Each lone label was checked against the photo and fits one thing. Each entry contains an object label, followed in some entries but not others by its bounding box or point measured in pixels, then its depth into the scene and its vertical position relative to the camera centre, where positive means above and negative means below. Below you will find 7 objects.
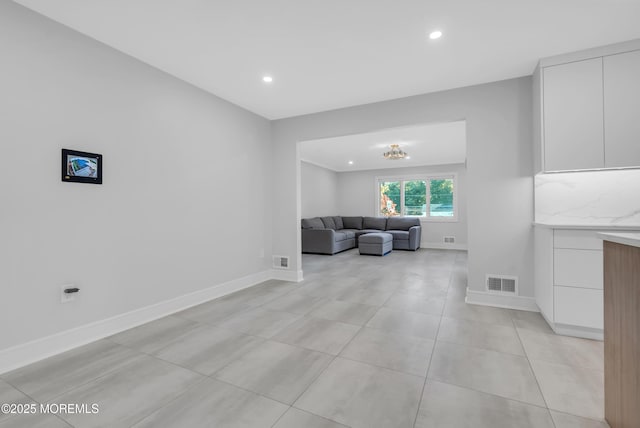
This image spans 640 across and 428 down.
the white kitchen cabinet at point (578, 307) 2.29 -0.81
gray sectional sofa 7.05 -0.50
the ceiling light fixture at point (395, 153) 6.08 +1.30
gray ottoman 6.69 -0.75
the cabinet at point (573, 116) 2.54 +0.88
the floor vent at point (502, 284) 3.08 -0.81
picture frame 2.20 +0.41
